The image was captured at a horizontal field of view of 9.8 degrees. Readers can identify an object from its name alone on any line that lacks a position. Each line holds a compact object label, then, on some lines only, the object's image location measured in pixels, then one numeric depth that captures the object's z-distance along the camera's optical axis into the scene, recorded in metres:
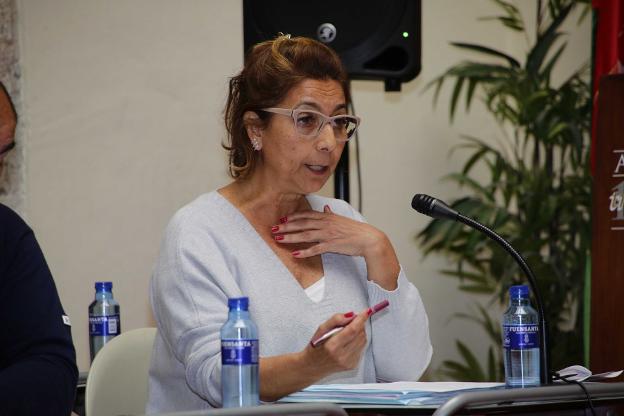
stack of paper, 6.15
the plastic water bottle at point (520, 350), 6.37
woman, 6.59
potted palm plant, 9.60
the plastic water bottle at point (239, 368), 6.17
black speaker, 7.26
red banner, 7.99
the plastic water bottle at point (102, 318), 7.39
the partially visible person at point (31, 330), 6.05
